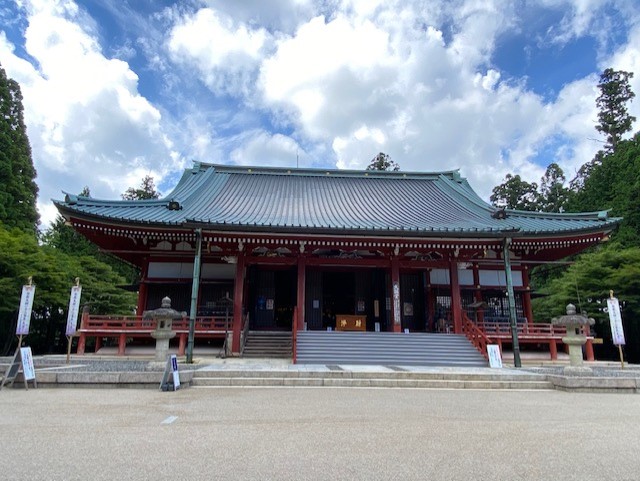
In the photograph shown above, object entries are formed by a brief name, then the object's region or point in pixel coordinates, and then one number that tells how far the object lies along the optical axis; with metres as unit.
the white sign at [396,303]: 14.20
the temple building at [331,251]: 13.47
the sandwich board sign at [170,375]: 7.45
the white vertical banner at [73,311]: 11.22
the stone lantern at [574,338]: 9.91
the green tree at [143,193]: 37.94
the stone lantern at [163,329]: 9.95
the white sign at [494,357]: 11.38
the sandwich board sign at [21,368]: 7.36
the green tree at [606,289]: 16.73
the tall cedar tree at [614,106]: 36.72
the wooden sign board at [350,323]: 15.84
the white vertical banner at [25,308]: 9.06
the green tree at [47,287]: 14.81
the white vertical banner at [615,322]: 11.28
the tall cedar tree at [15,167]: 22.23
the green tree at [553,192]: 36.81
